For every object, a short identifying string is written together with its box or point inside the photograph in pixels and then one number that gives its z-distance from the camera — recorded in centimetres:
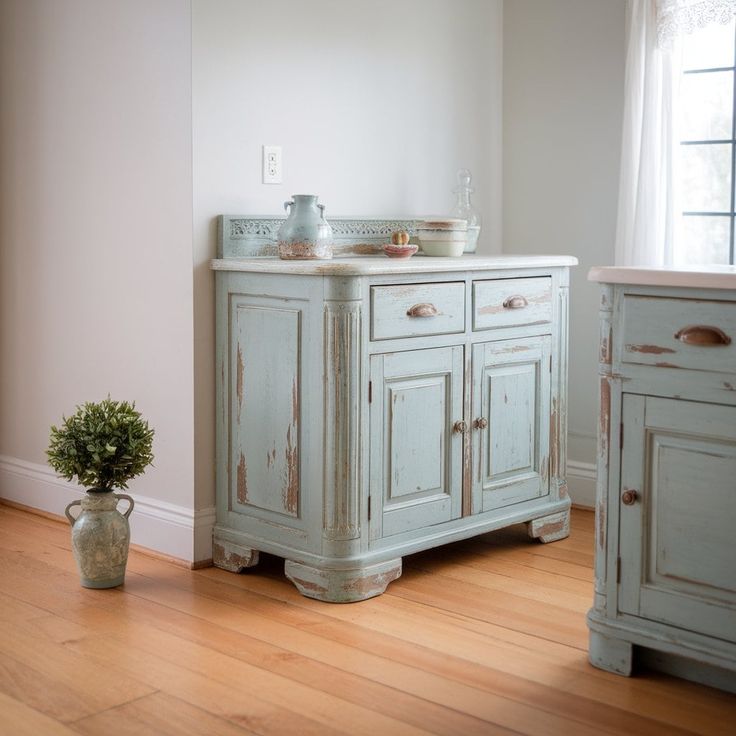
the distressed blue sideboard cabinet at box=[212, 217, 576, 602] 292
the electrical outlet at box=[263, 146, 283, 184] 329
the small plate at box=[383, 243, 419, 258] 332
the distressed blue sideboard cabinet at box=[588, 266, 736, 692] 223
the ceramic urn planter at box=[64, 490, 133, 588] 298
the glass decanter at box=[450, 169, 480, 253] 380
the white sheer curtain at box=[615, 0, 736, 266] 360
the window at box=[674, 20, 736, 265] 362
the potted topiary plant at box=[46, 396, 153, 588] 295
